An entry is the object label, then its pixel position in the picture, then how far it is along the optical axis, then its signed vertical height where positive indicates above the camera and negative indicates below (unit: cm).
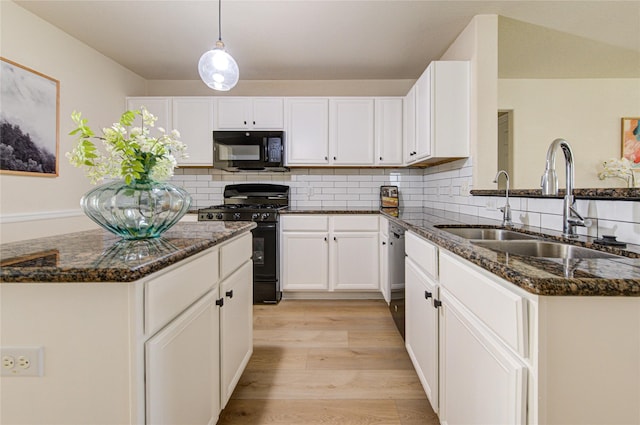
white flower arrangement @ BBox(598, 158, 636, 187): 295 +41
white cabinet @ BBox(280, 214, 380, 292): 334 -45
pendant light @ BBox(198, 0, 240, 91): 190 +84
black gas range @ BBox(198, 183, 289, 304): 325 -33
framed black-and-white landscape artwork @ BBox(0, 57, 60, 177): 229 +66
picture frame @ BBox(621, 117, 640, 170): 376 +86
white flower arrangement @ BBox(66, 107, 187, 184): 112 +20
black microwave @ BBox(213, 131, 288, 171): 344 +65
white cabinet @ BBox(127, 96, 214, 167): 356 +101
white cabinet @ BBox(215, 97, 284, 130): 356 +106
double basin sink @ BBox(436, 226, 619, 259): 122 -15
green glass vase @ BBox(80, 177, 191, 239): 115 +1
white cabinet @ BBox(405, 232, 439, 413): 151 -53
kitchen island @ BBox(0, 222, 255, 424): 82 -33
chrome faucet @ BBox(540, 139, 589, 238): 133 +10
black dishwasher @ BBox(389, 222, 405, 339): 230 -47
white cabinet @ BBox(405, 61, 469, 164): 262 +83
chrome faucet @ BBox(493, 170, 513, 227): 187 -2
